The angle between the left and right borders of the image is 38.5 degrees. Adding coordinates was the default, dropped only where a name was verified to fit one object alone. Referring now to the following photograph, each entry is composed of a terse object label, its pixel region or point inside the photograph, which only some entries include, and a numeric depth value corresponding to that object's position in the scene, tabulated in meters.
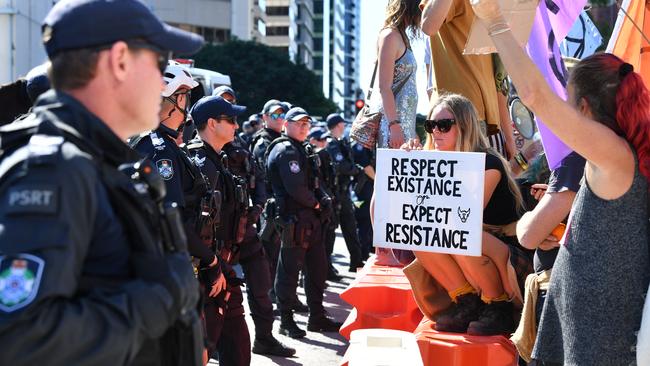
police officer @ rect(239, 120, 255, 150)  18.66
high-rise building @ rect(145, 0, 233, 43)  77.25
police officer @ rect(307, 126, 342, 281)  12.93
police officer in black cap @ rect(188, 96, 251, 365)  6.25
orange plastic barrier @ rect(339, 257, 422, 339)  6.32
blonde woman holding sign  5.28
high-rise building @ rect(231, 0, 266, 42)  84.44
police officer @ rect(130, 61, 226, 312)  5.19
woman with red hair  3.32
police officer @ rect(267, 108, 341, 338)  9.29
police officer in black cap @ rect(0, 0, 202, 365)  2.01
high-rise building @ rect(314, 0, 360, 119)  161.25
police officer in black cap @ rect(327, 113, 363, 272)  14.20
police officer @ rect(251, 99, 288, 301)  10.57
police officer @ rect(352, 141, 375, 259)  15.48
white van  22.62
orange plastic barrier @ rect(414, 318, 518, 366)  4.89
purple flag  4.69
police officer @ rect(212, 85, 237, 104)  10.72
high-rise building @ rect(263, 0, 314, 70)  135.12
